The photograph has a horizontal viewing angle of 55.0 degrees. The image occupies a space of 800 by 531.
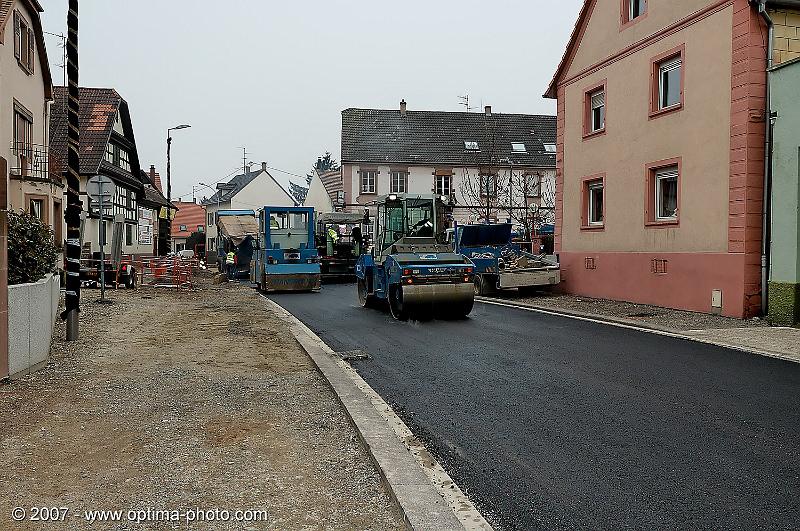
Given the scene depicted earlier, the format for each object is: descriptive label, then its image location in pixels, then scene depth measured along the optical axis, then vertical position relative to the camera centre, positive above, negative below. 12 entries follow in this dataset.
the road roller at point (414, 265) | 15.62 -0.31
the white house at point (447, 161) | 52.16 +6.30
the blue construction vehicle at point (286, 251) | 26.62 -0.02
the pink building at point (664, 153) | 15.41 +2.36
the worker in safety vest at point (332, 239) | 35.22 +0.53
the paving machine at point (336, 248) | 34.66 +0.12
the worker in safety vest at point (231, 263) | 38.38 -0.65
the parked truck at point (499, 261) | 21.76 -0.28
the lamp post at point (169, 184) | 38.44 +3.30
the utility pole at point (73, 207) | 11.25 +0.63
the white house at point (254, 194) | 83.81 +6.18
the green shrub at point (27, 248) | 8.96 +0.01
